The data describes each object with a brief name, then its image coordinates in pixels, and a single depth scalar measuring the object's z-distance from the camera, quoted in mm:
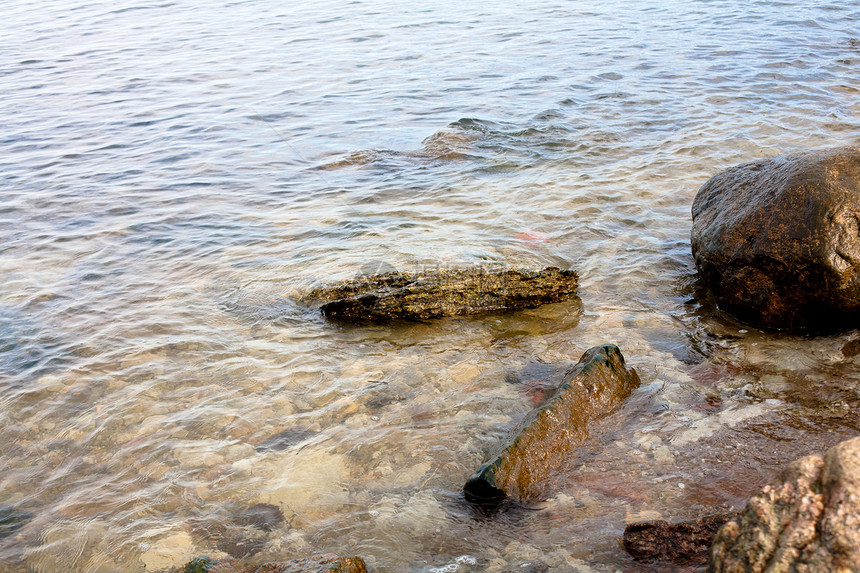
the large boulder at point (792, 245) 4430
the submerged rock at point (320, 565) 2703
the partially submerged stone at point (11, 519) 3582
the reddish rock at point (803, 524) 1886
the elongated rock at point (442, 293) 5367
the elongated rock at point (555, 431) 3389
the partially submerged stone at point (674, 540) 2783
